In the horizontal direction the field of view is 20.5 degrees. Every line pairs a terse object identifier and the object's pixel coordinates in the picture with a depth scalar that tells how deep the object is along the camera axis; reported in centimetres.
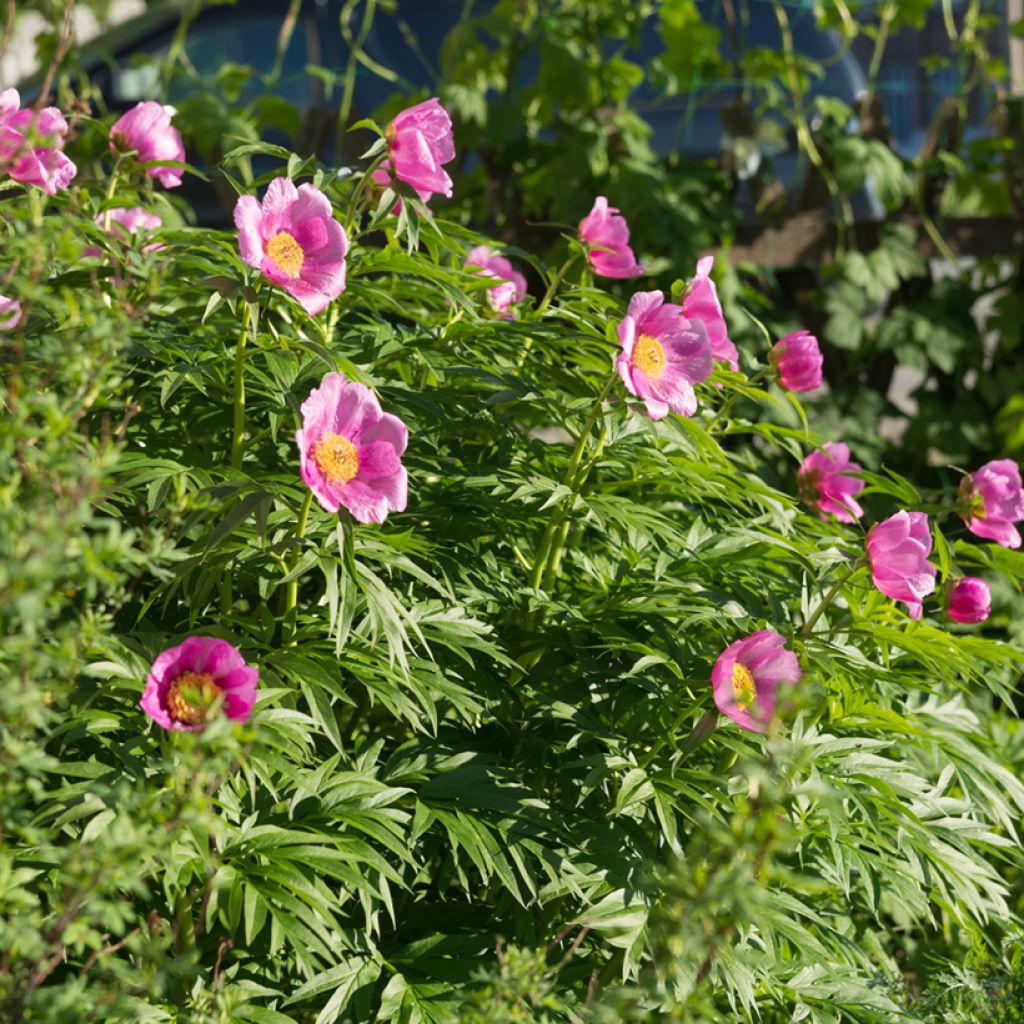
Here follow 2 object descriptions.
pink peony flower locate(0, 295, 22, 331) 225
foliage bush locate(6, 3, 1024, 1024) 207
